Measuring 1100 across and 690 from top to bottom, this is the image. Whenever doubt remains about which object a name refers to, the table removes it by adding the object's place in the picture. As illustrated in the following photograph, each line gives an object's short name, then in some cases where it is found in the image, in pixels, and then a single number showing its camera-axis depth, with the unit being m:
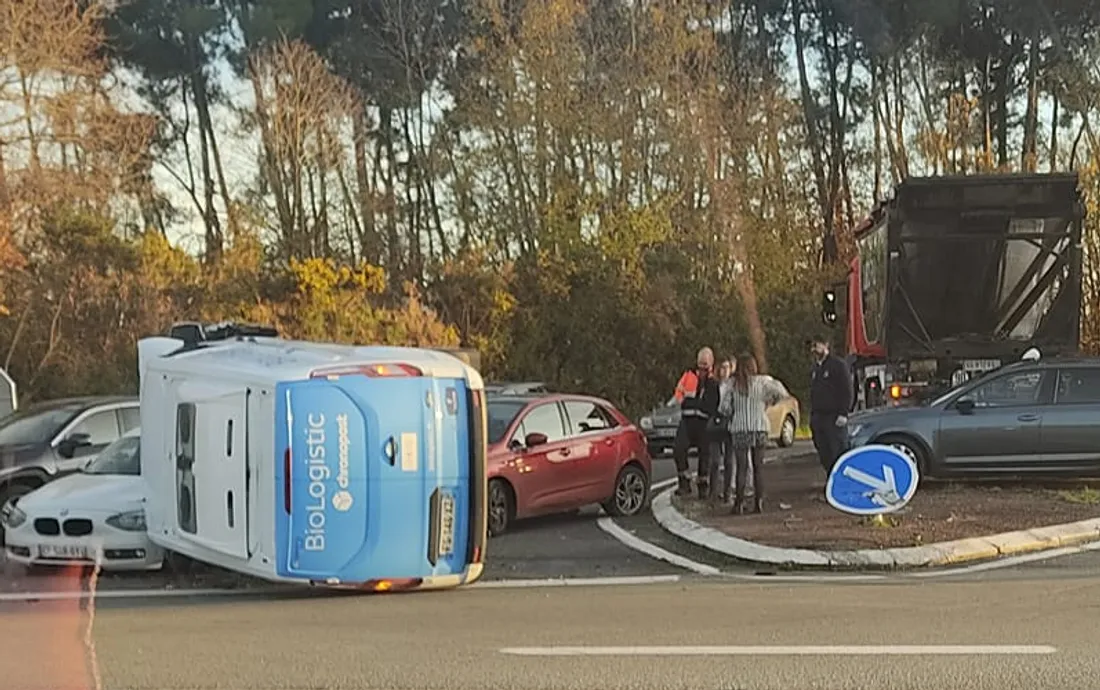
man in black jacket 14.20
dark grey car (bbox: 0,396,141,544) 13.72
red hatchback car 13.85
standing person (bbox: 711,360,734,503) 14.11
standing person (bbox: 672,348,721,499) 14.99
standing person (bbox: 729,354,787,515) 13.67
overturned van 9.48
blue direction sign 12.29
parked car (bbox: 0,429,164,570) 11.48
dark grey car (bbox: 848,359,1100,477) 15.16
